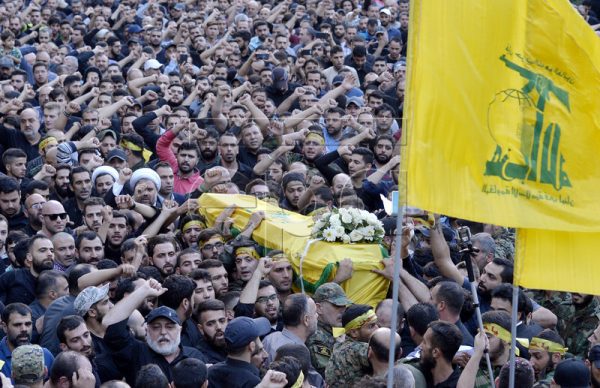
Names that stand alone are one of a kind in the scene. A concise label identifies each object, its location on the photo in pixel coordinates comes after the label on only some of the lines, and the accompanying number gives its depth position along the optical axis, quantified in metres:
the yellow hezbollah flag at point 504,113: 7.84
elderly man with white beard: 9.57
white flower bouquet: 11.57
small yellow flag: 8.53
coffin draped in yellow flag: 11.43
